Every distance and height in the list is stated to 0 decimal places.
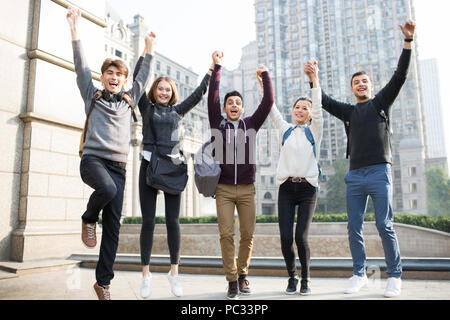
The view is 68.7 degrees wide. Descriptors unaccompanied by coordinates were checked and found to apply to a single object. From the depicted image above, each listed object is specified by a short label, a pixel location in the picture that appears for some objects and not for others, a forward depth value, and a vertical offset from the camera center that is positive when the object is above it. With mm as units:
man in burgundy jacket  3305 +371
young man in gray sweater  2848 +535
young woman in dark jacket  3287 +605
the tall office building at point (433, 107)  102688 +30478
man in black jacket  3320 +405
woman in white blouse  3410 +255
